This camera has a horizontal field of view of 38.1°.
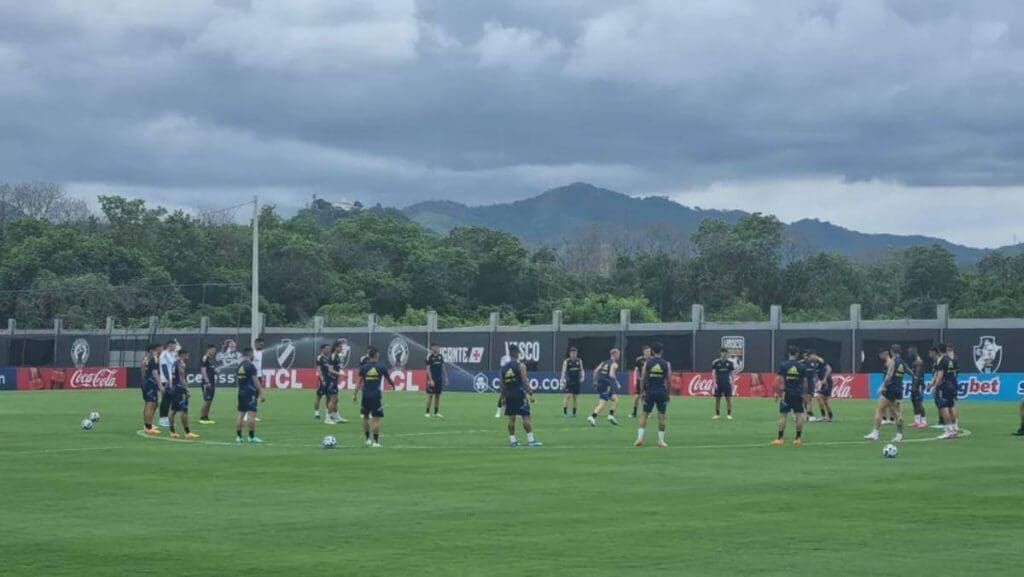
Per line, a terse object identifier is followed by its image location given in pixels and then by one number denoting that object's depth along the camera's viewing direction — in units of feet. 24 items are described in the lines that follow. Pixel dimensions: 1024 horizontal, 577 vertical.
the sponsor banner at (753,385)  199.82
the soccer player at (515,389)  98.73
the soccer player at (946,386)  109.84
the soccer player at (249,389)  104.73
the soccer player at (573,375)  144.25
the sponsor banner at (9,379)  269.03
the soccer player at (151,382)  110.82
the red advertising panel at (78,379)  267.39
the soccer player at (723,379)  138.82
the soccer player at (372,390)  99.91
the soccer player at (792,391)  100.42
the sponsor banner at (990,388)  188.75
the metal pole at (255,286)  211.82
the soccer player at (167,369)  113.70
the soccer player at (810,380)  129.59
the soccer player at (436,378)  141.28
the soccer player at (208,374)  128.77
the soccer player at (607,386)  130.00
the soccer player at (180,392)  111.96
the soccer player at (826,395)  134.51
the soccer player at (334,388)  130.82
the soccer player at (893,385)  106.83
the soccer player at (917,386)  119.03
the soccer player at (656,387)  99.40
